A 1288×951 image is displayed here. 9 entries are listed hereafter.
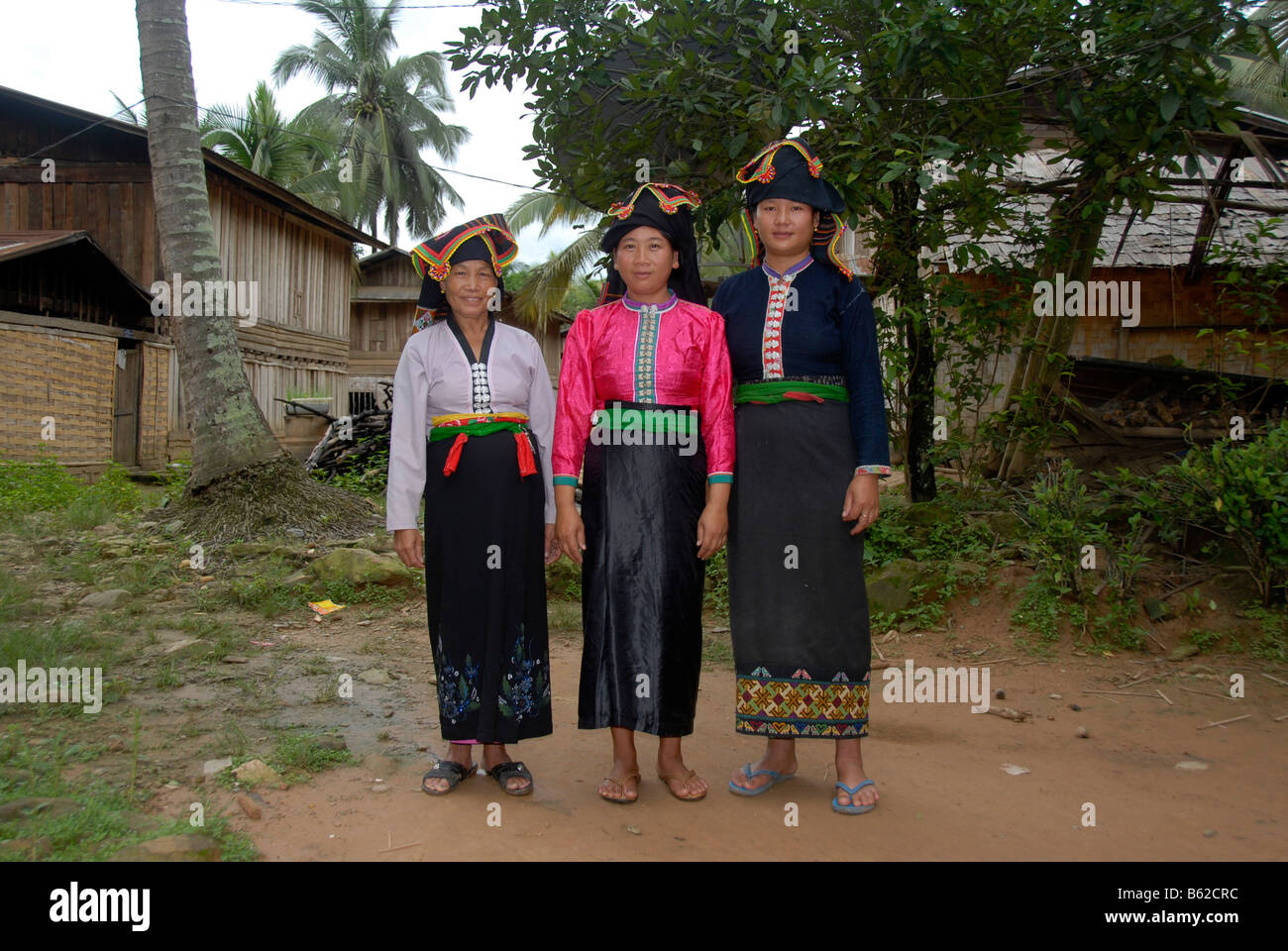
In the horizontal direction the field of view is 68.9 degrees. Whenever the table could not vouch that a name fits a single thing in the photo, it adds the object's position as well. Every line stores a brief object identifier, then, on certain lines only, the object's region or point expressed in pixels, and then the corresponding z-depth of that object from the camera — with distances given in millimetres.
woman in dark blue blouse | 3178
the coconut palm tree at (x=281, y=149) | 24875
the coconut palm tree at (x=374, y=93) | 29703
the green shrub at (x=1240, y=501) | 4996
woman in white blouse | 3246
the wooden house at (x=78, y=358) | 10133
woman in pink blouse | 3186
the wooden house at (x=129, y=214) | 12422
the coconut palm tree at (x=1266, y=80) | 24500
